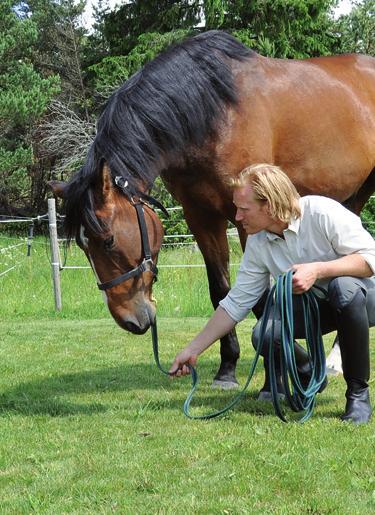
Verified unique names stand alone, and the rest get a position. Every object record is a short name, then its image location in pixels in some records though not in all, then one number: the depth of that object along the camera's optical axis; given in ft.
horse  11.35
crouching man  9.99
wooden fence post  27.55
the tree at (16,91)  58.13
